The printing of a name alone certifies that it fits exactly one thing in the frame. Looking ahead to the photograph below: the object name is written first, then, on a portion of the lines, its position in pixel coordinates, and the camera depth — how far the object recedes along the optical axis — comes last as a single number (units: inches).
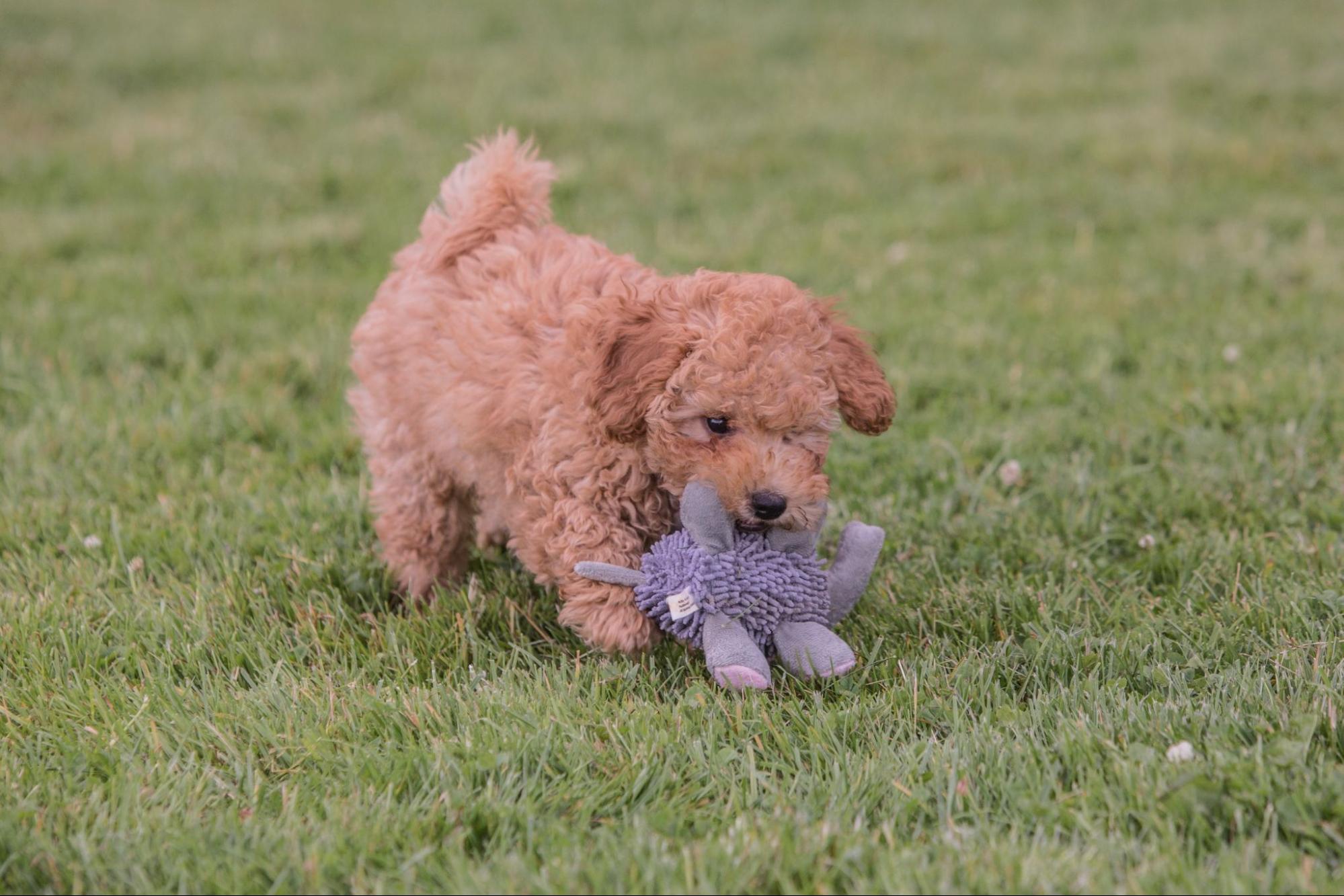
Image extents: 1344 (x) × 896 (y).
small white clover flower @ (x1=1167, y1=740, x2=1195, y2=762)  226.5
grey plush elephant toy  257.4
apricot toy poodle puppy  249.9
